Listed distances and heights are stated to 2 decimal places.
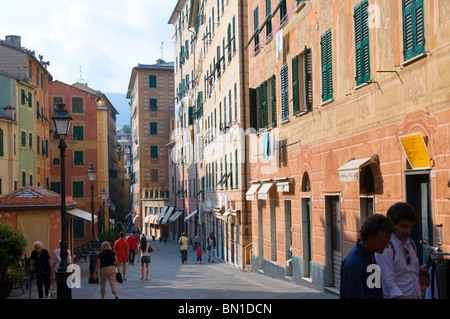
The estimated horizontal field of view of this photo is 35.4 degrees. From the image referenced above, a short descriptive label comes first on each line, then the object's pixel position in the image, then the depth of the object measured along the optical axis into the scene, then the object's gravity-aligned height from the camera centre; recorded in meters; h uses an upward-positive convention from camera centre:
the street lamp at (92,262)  23.56 -2.29
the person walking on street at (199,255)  39.08 -3.38
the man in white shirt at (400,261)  6.41 -0.66
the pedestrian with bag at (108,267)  17.30 -1.75
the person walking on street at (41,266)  18.45 -1.78
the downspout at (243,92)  33.09 +4.76
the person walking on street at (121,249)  23.75 -1.78
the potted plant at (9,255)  19.23 -1.58
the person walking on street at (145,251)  25.39 -2.02
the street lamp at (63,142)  14.77 +1.21
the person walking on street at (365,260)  5.89 -0.59
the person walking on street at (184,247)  37.41 -2.79
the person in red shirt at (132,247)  33.76 -2.48
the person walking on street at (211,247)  41.94 -3.22
